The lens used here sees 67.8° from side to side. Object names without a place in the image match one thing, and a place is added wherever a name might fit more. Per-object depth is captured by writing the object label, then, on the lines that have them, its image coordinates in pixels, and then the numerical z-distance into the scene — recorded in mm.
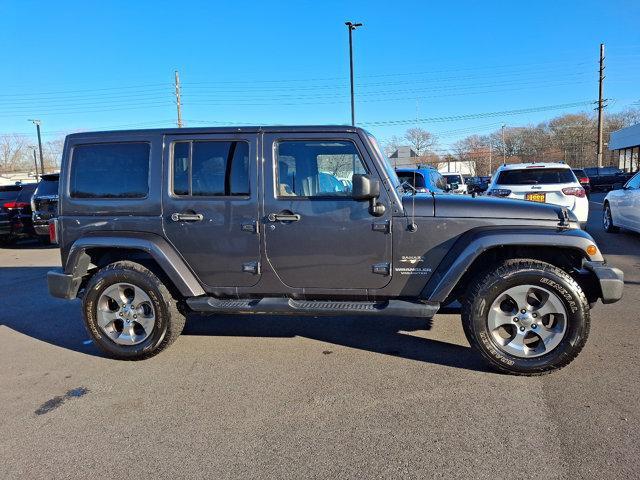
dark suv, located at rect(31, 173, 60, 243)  11406
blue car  10015
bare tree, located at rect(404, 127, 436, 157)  56344
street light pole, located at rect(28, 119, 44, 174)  57781
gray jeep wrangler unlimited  3750
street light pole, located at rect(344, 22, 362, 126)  21688
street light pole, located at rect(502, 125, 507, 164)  79012
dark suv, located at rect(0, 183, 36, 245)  12391
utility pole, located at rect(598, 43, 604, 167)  42094
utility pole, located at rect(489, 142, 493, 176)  80938
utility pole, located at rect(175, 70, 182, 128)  40500
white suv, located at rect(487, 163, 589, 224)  9141
